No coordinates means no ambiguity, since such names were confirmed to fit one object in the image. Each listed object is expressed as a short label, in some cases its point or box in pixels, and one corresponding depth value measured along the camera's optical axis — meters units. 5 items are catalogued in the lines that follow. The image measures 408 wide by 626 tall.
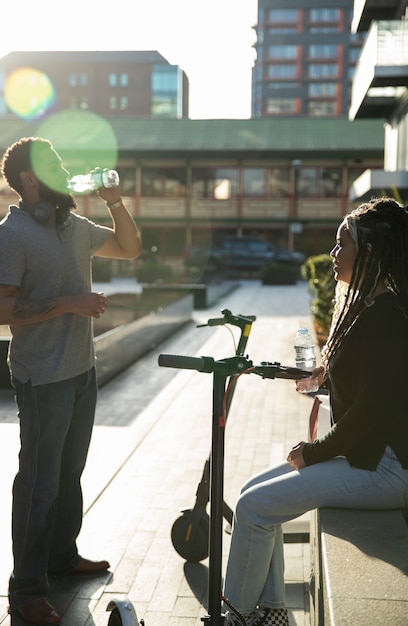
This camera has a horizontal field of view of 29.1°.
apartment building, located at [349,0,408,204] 19.95
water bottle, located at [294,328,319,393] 3.92
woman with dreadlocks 2.85
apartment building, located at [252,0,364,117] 107.00
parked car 37.72
